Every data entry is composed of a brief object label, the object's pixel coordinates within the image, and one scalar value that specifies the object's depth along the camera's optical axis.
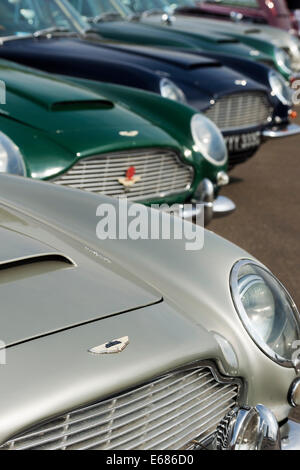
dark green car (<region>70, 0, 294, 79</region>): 7.78
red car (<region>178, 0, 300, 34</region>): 11.60
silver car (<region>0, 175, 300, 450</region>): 1.70
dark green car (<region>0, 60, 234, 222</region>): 3.79
